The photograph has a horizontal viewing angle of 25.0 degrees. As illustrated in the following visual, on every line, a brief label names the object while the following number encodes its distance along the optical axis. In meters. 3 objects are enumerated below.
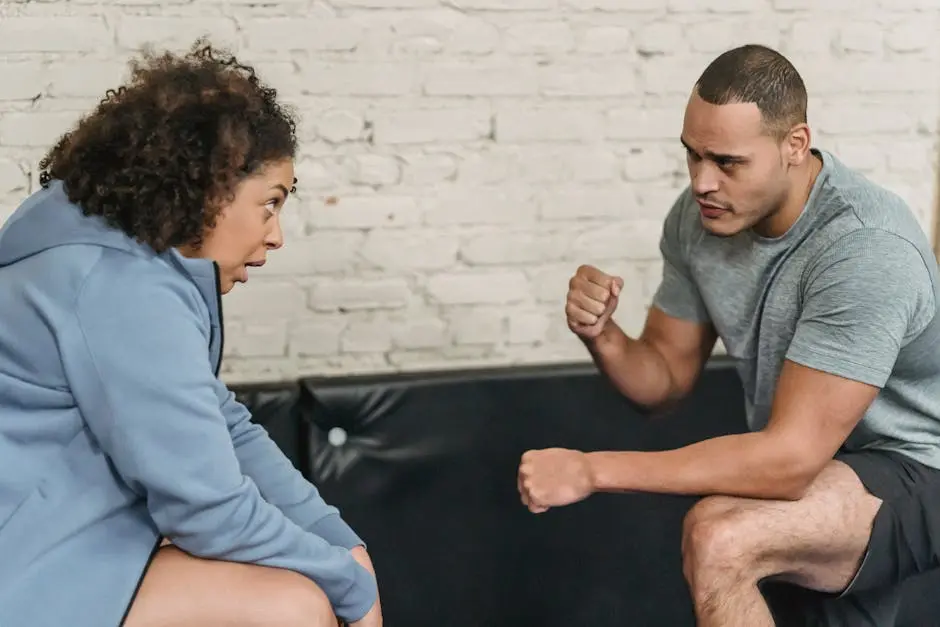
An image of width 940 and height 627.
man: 3.33
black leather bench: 3.81
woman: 3.02
